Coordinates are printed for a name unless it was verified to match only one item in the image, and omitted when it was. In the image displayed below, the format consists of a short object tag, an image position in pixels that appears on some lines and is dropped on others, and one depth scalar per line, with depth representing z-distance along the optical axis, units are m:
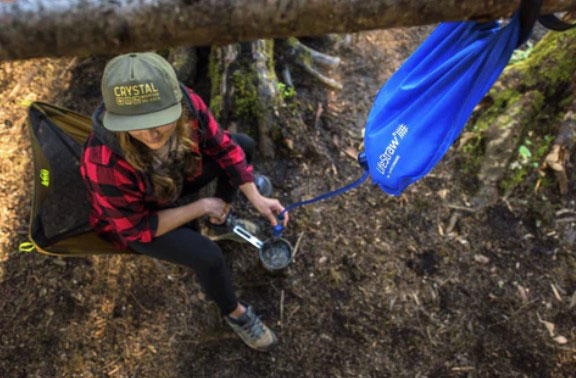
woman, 1.86
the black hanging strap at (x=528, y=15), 0.99
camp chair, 2.42
